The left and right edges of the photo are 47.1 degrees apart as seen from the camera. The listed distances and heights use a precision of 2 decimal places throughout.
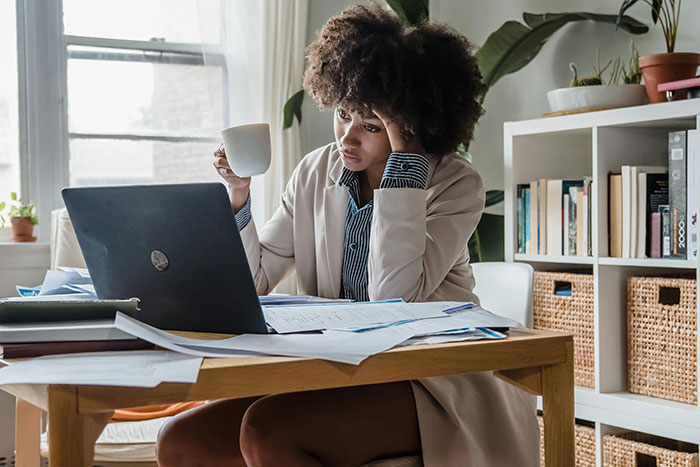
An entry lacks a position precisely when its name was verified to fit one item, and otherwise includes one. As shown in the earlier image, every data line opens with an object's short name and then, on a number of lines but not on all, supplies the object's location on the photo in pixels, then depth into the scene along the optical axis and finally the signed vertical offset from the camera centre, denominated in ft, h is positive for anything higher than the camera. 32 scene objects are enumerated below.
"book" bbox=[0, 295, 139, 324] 2.92 -0.30
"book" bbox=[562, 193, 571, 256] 8.02 -0.03
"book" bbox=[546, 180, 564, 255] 8.07 +0.02
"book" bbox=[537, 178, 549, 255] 8.23 +0.05
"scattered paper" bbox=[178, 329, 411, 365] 2.71 -0.42
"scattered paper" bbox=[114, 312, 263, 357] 2.71 -0.39
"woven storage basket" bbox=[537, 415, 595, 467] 7.67 -2.18
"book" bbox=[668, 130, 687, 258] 6.89 +0.23
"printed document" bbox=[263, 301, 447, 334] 3.20 -0.38
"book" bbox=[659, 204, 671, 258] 7.06 -0.12
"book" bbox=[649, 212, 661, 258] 7.16 -0.15
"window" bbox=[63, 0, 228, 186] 10.68 +1.88
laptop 3.00 -0.10
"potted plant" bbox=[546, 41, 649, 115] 7.72 +1.22
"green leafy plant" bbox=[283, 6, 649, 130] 8.64 +2.02
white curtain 11.17 +2.10
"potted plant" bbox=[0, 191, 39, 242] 9.74 +0.11
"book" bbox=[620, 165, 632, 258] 7.34 +0.10
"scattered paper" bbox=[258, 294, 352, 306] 3.98 -0.38
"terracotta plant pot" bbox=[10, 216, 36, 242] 9.73 +0.02
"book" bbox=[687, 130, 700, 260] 6.72 +0.20
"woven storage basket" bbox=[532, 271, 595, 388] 7.74 -0.91
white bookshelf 6.97 -0.46
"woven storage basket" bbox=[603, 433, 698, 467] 6.88 -2.08
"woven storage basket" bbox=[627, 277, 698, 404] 6.86 -1.06
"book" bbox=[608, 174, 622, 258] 7.50 +0.04
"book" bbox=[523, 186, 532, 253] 8.44 +0.04
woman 3.90 -0.11
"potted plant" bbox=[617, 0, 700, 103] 7.29 +1.38
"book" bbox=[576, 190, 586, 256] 7.86 -0.04
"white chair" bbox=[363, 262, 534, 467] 5.27 -0.47
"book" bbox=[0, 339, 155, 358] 2.78 -0.41
